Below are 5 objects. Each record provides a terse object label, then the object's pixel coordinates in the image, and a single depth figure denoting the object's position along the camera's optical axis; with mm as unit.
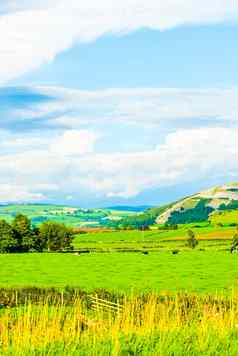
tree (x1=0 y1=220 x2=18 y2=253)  126250
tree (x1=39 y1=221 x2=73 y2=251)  141750
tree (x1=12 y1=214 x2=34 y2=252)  129250
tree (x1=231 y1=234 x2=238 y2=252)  101538
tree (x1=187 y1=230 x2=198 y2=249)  144925
